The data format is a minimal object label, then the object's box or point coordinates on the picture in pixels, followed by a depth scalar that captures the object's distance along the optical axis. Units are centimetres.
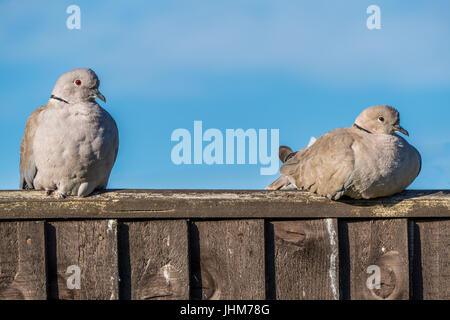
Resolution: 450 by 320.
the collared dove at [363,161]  748
